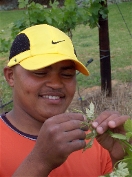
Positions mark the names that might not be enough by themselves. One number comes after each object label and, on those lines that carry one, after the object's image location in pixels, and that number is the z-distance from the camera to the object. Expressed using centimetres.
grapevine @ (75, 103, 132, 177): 115
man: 155
